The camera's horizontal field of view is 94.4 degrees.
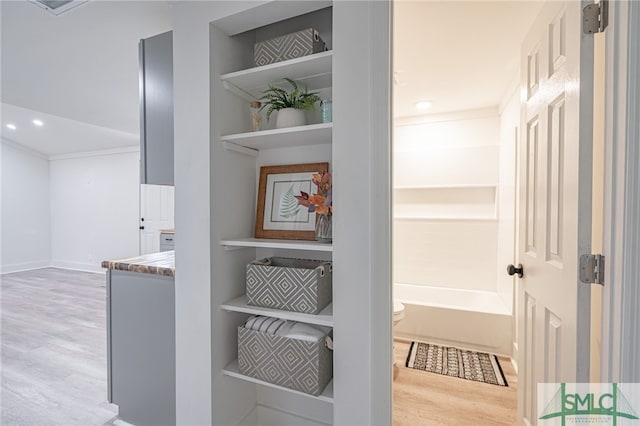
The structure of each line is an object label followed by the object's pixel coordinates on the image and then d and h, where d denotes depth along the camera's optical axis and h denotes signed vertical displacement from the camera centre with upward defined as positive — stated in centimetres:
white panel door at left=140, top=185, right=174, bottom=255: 513 -11
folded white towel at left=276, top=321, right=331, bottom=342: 130 -56
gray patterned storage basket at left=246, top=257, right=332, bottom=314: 128 -36
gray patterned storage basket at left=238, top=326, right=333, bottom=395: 125 -67
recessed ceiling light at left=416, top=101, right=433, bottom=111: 297 +106
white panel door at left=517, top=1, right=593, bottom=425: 94 +4
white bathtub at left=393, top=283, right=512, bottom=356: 250 -102
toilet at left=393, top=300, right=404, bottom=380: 230 -84
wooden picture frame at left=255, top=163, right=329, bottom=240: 146 +3
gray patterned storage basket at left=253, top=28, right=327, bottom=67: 133 +75
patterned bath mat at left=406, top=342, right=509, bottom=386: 221 -124
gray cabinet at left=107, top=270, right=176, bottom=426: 155 -76
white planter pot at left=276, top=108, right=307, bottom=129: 137 +42
